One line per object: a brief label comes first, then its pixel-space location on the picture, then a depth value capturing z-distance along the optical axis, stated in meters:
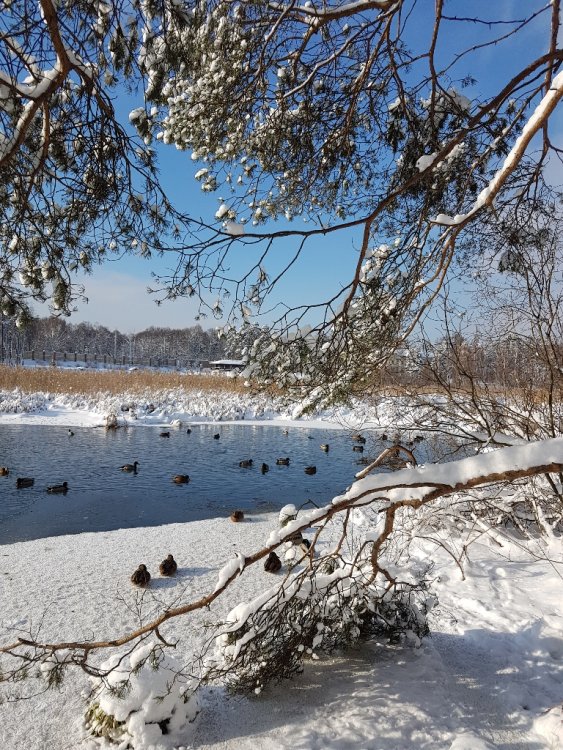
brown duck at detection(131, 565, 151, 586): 5.18
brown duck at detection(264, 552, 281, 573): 5.68
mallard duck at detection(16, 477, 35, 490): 9.00
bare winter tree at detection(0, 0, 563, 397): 2.56
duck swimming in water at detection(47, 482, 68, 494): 8.89
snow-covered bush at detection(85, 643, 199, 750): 2.82
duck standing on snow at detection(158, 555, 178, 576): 5.52
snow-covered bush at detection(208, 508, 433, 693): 3.20
